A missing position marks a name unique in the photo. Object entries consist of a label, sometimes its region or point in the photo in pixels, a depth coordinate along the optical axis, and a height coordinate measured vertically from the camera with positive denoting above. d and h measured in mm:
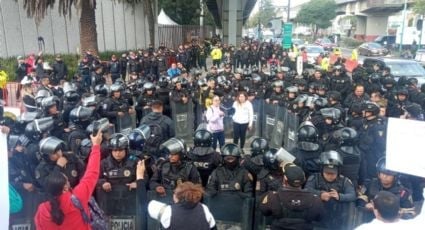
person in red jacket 3656 -1525
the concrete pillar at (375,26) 68250 +292
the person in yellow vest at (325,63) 20444 -1656
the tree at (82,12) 19188 +754
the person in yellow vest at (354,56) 22859 -1503
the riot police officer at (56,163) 5023 -1585
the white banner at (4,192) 4094 -1536
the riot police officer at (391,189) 4832 -1824
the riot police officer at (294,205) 4066 -1649
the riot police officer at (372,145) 6922 -1862
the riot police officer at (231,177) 5191 -1801
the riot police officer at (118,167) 5281 -1683
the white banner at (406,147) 4488 -1242
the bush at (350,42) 64750 -2163
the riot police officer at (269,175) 5348 -1843
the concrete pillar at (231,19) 29250 +610
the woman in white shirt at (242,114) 9508 -1870
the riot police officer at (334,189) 4908 -1826
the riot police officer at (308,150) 6125 -1760
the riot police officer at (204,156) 6082 -1780
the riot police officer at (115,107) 9211 -1681
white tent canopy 39688 +874
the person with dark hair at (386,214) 3377 -1448
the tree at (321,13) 82875 +2838
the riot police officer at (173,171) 5363 -1768
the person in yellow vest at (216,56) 26281 -1654
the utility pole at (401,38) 44300 -1097
